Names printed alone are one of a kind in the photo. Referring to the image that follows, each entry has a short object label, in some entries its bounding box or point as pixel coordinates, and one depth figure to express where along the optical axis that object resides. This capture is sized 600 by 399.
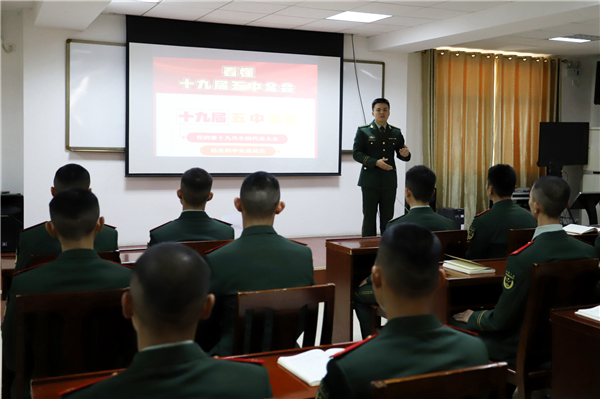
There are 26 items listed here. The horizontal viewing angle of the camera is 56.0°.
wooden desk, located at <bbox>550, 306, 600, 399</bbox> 1.94
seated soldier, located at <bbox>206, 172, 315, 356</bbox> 1.97
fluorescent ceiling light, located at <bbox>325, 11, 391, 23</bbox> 6.30
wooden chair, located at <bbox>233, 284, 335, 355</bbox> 1.71
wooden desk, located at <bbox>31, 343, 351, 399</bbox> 1.32
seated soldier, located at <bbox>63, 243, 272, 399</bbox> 1.01
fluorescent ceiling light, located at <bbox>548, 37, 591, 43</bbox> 7.73
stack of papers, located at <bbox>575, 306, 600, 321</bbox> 1.93
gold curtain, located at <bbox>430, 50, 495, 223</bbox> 8.36
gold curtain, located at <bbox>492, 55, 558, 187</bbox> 8.88
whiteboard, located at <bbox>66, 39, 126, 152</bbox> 6.25
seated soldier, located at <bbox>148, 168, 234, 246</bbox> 2.93
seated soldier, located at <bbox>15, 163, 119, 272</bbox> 2.84
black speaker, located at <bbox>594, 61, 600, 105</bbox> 8.53
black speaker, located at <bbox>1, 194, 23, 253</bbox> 6.02
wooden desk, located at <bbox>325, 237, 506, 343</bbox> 2.57
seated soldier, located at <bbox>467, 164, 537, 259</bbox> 3.26
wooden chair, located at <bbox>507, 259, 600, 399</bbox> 2.15
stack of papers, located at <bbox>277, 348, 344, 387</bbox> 1.41
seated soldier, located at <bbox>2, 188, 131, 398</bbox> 1.78
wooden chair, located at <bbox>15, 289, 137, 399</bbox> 1.59
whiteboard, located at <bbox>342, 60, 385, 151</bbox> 7.57
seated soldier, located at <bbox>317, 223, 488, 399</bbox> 1.17
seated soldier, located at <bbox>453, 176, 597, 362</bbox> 2.21
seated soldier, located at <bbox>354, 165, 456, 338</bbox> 3.19
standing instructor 5.46
